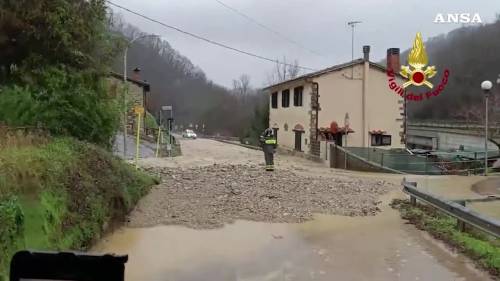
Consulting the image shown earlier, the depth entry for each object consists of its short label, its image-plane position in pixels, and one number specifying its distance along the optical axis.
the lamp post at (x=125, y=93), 14.88
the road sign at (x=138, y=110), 22.98
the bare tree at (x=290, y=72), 93.16
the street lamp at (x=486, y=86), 24.95
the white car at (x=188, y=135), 86.44
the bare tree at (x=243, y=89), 119.81
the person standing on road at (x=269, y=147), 22.22
